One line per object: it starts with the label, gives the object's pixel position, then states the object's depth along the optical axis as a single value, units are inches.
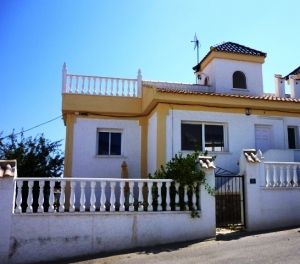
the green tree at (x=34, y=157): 646.5
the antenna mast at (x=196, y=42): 864.3
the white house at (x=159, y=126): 553.0
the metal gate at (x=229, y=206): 429.4
